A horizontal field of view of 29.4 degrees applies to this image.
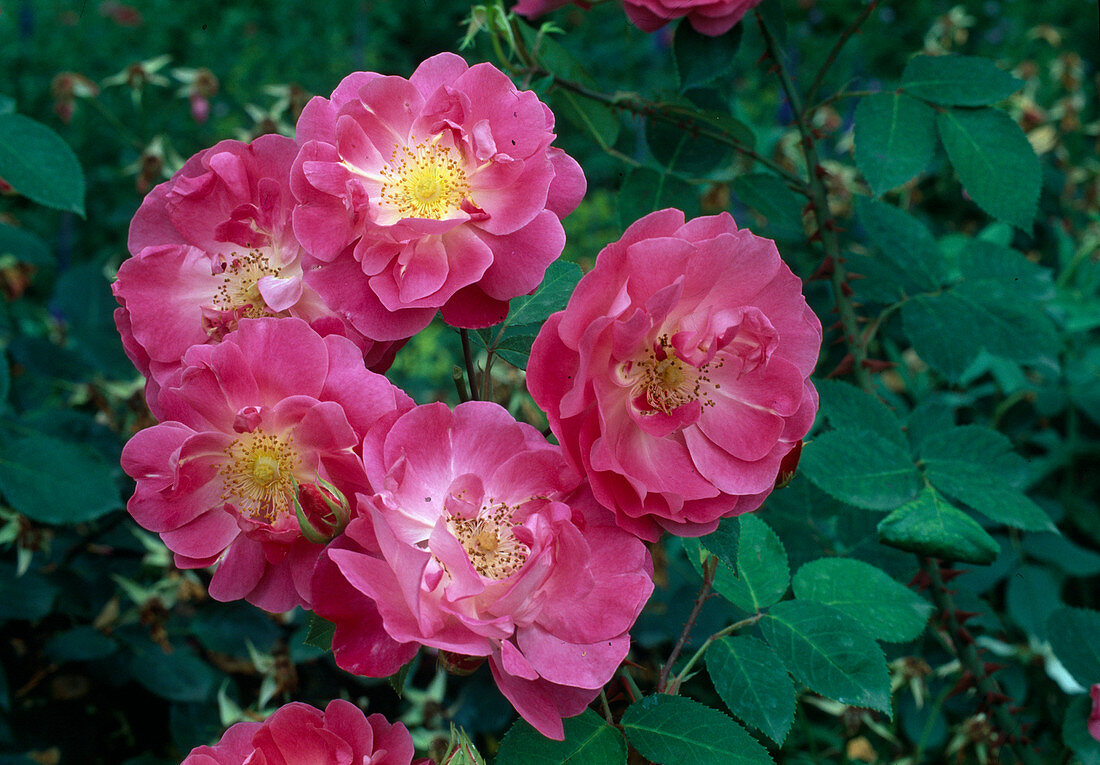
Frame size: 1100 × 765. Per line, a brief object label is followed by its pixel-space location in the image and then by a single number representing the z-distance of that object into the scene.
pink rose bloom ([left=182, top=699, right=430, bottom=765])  0.58
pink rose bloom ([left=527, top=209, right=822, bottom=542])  0.54
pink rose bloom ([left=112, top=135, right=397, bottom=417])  0.58
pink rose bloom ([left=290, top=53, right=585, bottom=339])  0.56
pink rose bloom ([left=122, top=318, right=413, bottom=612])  0.55
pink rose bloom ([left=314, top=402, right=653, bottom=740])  0.53
